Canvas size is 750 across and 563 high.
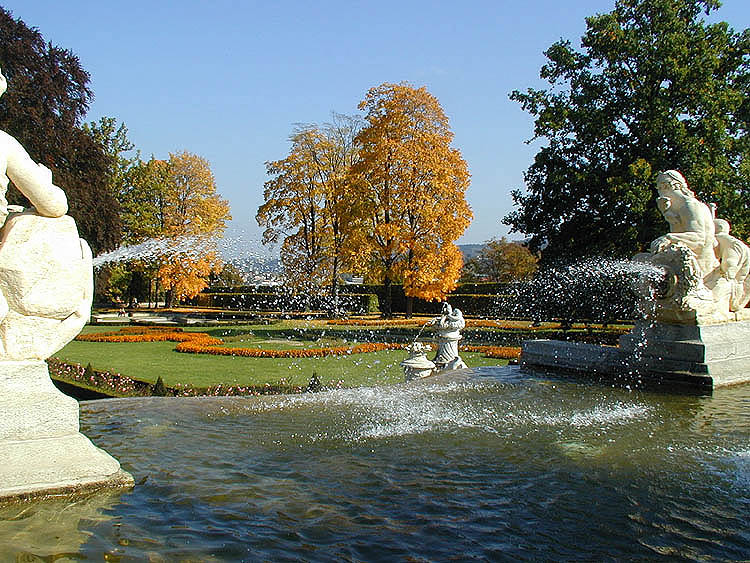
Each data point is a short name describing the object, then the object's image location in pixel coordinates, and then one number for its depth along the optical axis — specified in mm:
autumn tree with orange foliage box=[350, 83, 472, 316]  27594
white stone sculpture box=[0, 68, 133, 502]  3982
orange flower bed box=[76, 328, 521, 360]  16312
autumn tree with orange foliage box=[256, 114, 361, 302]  33938
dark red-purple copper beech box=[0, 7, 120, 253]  24203
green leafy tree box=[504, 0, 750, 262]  19750
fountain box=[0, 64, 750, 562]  3574
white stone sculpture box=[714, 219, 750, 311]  9938
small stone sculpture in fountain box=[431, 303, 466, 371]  11172
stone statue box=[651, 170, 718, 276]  9562
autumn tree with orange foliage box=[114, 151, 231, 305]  37219
